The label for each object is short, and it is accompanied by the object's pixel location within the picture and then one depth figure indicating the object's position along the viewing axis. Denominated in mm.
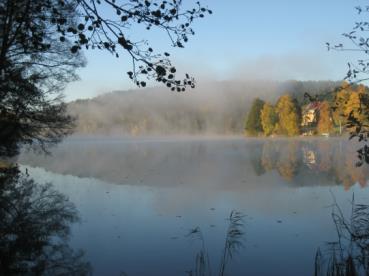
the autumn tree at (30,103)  13993
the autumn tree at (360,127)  4617
